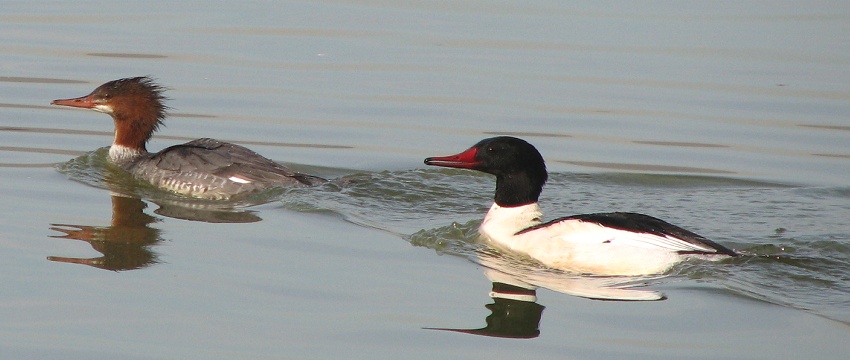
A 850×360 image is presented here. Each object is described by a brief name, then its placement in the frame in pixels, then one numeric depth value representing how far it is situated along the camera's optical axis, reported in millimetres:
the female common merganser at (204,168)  22312
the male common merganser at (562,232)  17750
